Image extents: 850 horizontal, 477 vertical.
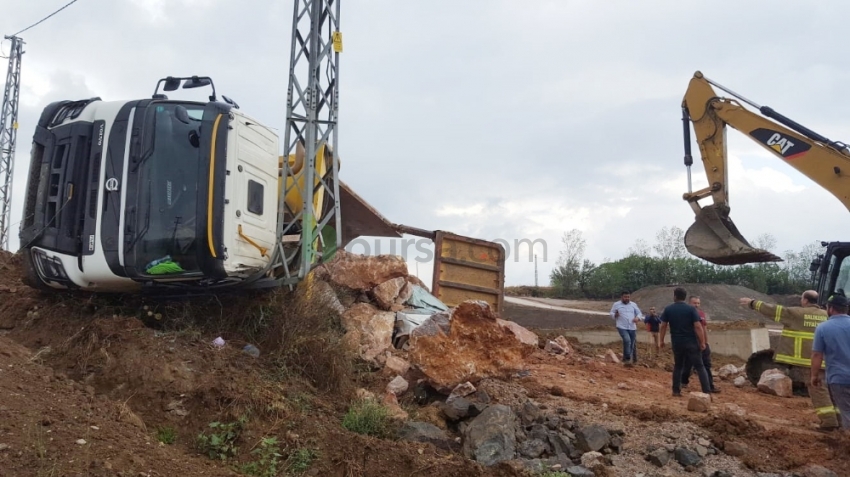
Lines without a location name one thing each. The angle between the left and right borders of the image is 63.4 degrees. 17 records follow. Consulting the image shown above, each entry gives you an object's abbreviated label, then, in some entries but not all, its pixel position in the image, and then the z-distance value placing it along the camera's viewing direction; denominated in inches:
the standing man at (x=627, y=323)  466.0
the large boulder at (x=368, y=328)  332.8
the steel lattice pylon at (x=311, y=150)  275.1
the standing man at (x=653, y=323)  548.4
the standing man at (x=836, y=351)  246.7
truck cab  232.7
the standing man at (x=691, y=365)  364.2
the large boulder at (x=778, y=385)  363.9
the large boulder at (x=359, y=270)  402.3
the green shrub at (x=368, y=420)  215.8
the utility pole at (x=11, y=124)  756.0
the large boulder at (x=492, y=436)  215.0
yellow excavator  362.0
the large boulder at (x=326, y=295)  299.8
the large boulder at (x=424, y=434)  218.5
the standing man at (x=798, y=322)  323.0
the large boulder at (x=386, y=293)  396.2
